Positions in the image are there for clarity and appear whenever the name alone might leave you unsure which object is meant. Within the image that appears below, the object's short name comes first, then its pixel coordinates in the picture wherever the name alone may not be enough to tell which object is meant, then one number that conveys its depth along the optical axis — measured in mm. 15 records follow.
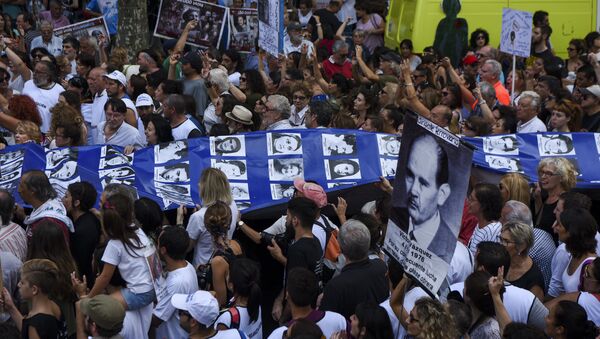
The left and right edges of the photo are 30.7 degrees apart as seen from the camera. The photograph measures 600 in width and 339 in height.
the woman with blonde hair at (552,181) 8219
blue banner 8922
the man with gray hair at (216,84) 11625
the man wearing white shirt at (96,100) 11062
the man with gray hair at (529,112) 10289
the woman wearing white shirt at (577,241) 6883
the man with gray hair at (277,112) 10195
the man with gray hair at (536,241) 7371
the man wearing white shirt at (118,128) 9945
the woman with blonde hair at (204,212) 7754
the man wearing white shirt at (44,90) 11281
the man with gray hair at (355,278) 6602
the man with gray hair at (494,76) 11967
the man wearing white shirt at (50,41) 15672
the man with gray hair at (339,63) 14414
